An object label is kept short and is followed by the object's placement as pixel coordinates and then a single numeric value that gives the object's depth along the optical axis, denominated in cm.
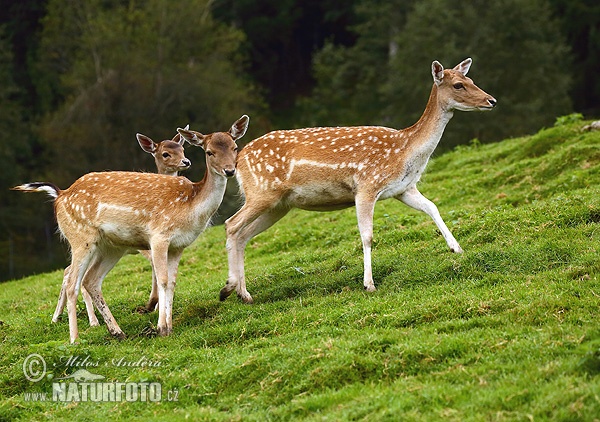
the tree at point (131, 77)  4262
